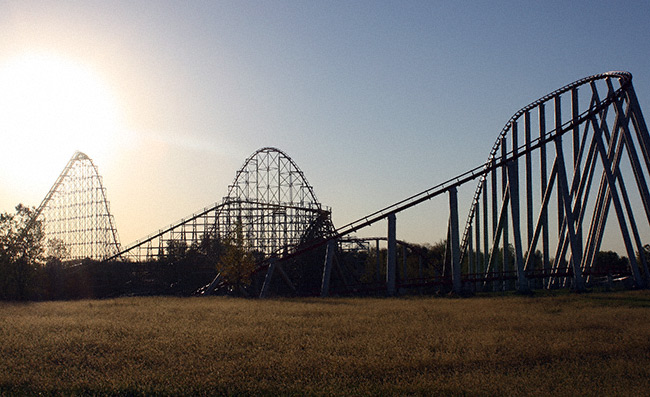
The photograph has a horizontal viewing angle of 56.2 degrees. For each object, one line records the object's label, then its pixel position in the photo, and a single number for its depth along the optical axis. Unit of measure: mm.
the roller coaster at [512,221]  33500
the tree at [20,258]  43781
